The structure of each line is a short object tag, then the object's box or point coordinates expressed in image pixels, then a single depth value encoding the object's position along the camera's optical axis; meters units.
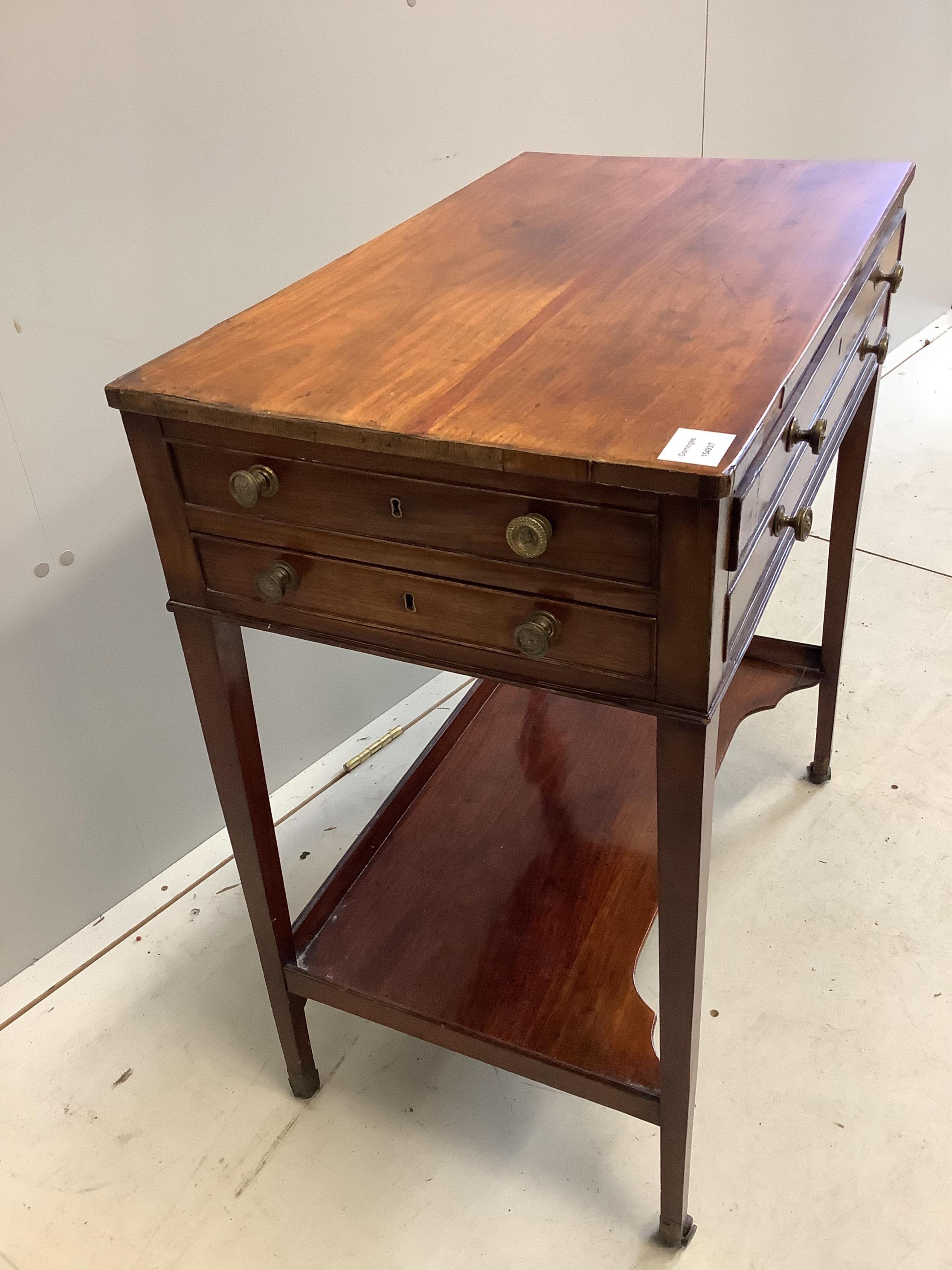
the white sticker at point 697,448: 0.69
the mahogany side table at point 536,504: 0.75
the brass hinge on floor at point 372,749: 1.78
